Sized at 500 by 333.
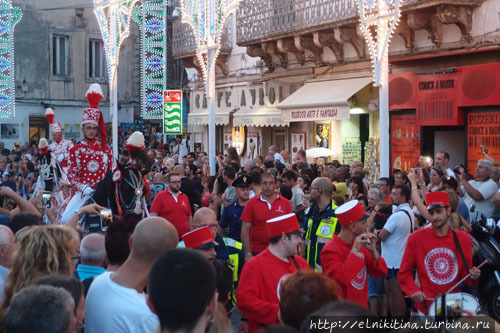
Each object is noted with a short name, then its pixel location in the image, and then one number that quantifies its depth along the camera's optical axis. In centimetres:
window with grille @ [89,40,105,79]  3588
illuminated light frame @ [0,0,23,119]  2641
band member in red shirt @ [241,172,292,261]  845
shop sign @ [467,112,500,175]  1495
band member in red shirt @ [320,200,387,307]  547
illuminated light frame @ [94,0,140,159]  1920
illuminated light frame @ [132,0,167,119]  2755
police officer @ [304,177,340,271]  753
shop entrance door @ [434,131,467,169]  1736
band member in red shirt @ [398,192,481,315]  589
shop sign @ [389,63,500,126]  1487
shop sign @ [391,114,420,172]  1730
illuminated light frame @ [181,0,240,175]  1547
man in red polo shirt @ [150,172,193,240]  953
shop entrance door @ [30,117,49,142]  3381
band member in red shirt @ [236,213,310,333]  488
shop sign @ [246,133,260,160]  2511
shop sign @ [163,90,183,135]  2248
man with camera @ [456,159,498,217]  977
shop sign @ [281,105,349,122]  1836
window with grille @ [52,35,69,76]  3453
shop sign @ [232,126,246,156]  2598
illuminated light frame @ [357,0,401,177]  1175
